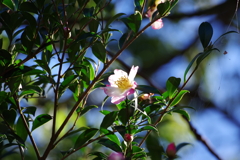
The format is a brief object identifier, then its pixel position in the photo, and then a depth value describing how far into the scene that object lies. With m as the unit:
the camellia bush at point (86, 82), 1.98
